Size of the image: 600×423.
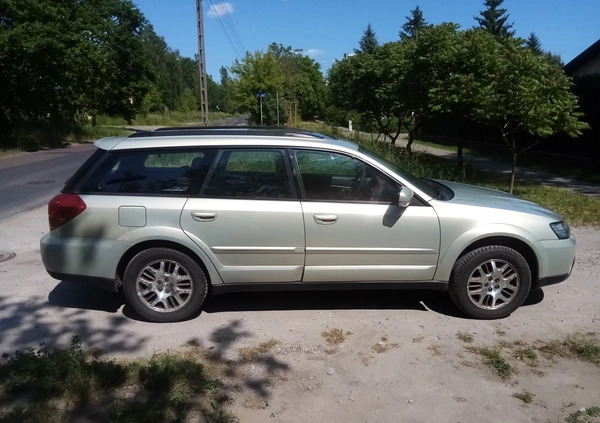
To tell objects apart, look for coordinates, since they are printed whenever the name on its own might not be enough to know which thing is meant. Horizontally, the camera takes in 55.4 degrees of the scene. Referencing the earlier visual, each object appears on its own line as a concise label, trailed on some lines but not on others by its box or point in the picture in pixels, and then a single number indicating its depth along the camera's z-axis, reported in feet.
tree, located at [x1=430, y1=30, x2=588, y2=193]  32.22
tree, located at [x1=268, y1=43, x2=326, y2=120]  192.18
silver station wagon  15.64
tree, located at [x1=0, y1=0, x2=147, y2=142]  80.69
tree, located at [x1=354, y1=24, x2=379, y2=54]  211.29
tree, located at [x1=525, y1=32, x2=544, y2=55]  201.00
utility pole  87.04
